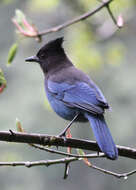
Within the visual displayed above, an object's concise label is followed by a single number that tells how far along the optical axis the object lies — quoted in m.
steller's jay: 6.84
